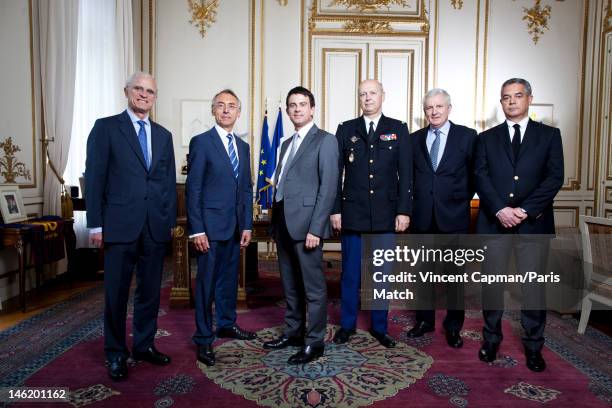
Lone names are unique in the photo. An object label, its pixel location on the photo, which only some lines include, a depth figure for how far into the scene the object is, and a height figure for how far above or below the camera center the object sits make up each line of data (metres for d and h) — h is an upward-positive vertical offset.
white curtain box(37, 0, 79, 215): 3.95 +0.86
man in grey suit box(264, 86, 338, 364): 2.32 -0.11
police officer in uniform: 2.60 -0.03
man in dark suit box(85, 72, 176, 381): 2.12 -0.13
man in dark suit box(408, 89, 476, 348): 2.62 +0.01
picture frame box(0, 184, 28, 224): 3.40 -0.23
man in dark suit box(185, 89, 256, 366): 2.39 -0.12
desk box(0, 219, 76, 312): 3.27 -0.47
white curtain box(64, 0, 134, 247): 4.66 +1.16
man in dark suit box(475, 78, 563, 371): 2.34 -0.10
